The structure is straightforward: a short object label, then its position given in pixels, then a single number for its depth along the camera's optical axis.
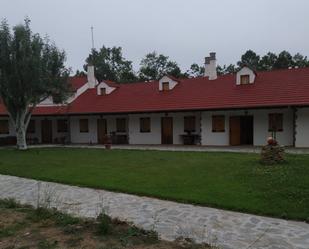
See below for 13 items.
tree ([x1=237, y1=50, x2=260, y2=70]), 63.01
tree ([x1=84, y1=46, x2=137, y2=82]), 56.73
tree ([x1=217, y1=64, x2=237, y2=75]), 60.79
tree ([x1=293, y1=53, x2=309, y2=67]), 55.27
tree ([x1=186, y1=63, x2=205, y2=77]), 61.14
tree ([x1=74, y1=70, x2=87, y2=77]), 61.66
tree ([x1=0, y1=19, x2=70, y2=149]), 25.39
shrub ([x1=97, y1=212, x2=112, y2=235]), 6.85
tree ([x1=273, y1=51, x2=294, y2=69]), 54.88
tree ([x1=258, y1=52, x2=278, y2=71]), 56.16
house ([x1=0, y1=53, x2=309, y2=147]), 24.22
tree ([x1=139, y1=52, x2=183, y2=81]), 56.12
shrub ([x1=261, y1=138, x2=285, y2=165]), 14.65
